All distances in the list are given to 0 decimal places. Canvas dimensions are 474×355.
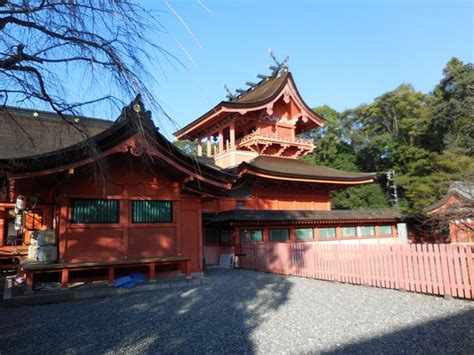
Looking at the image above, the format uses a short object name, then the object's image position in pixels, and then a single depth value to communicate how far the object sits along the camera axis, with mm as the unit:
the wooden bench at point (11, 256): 13580
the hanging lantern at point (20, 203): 8617
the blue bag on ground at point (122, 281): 8787
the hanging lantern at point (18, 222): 9070
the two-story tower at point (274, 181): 16172
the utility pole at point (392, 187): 34238
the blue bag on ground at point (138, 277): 9181
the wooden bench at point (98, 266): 8031
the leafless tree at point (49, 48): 3162
